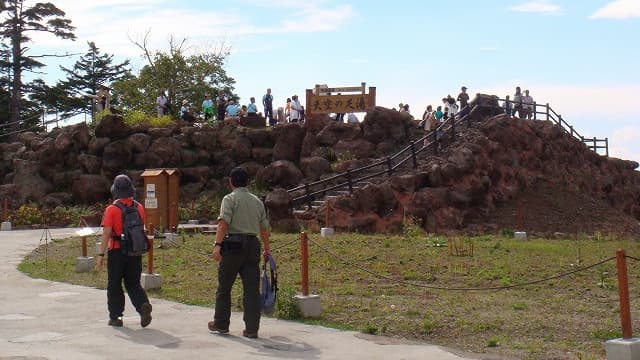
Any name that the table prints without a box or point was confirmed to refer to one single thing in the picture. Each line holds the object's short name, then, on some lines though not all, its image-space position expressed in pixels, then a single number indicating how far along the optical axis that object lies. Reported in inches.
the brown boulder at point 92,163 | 1294.3
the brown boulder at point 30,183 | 1294.3
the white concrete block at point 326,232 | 886.6
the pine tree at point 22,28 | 1962.4
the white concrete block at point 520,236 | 879.1
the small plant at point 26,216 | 1152.6
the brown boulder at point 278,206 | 1039.0
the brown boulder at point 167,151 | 1305.4
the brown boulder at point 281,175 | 1189.7
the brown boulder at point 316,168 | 1172.5
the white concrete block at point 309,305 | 409.7
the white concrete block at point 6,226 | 1100.5
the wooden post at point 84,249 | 603.9
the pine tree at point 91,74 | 2333.9
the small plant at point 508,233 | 931.6
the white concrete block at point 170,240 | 805.2
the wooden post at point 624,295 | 300.2
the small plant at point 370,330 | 374.0
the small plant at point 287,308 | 409.4
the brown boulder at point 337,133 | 1253.7
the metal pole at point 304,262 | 403.9
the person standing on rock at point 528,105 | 1396.4
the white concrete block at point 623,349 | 290.5
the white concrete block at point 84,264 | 622.2
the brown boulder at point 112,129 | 1322.6
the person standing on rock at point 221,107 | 1439.5
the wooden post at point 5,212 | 1153.4
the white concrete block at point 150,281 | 514.3
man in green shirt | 351.9
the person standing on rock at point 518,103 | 1369.7
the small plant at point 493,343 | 346.6
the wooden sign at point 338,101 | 1267.2
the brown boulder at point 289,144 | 1275.8
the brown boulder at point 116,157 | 1285.7
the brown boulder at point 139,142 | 1305.4
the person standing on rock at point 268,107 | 1430.9
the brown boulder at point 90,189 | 1262.3
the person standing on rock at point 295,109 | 1358.3
